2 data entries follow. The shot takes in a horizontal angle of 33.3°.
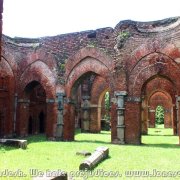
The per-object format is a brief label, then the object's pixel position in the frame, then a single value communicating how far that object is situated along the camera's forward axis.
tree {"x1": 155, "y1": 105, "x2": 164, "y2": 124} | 42.79
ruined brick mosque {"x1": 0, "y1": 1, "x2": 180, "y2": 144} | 13.80
